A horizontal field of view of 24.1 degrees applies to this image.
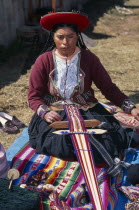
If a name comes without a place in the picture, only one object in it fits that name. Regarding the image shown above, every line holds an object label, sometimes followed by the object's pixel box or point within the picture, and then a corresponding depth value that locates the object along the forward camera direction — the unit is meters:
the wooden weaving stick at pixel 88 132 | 3.22
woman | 3.43
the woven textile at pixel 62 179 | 3.00
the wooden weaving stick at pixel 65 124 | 3.33
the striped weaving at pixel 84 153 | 2.79
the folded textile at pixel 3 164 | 3.37
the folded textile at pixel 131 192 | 3.12
